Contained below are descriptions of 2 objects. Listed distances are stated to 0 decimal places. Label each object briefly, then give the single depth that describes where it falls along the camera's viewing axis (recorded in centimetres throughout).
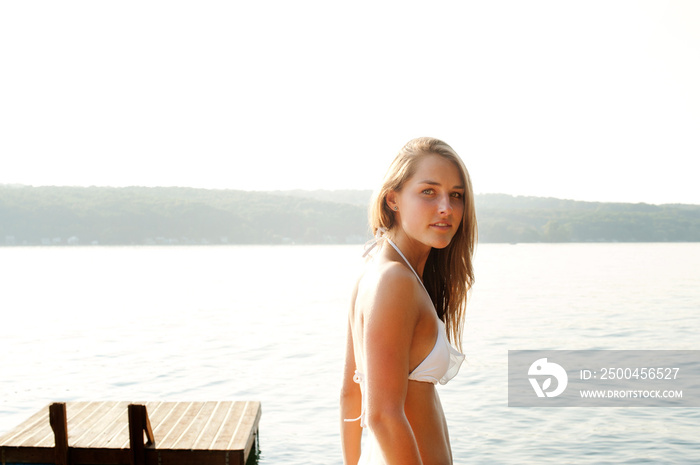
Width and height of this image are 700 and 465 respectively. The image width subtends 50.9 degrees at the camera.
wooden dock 736
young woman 203
